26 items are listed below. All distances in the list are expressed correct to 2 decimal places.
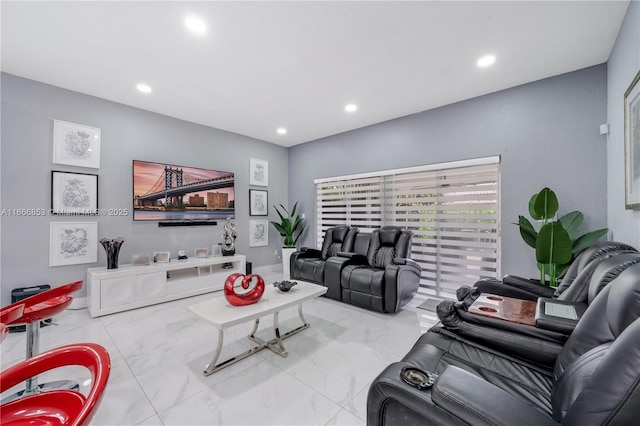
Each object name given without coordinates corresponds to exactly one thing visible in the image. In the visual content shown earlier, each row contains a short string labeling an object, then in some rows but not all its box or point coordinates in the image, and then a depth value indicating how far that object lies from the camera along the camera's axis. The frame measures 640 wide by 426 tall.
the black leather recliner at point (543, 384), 0.70
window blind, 3.59
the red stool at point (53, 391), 0.91
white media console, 3.29
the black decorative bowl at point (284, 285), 2.71
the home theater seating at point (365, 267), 3.36
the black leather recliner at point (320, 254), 4.17
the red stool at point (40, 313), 1.73
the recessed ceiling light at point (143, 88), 3.35
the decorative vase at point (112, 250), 3.52
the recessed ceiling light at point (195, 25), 2.22
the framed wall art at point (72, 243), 3.33
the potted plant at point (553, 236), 2.39
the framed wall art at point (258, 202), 5.48
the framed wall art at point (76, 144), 3.36
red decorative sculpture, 2.27
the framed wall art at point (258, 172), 5.50
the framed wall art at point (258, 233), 5.46
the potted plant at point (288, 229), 5.47
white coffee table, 2.06
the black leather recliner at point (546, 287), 1.91
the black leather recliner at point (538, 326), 1.40
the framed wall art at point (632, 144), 1.88
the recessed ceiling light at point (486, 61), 2.76
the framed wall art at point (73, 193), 3.35
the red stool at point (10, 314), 1.34
